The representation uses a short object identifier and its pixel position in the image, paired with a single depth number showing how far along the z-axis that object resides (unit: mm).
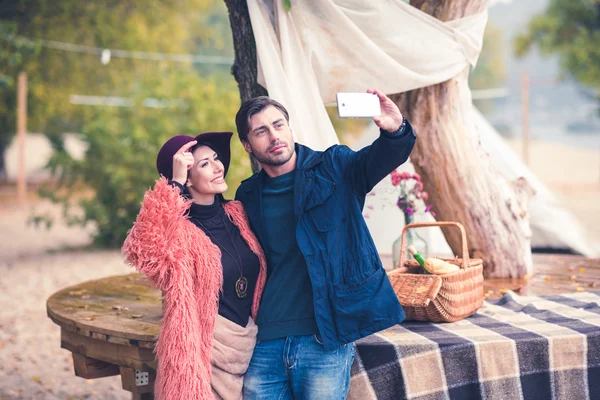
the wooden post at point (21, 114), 12766
